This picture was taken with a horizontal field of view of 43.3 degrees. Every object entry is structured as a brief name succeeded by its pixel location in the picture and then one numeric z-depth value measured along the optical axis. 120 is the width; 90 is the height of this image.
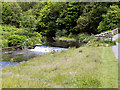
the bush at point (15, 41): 19.97
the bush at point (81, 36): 33.58
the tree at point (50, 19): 36.59
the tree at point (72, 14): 37.17
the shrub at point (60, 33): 38.06
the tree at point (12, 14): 30.47
